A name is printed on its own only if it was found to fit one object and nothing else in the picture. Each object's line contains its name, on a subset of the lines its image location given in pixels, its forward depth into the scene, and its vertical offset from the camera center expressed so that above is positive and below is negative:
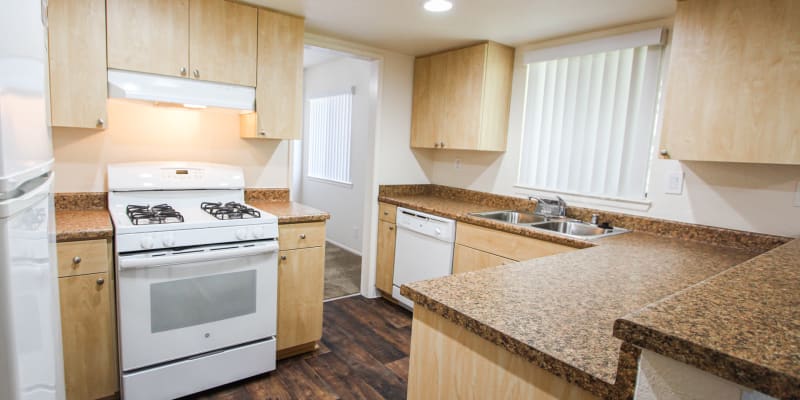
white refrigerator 0.58 -0.12
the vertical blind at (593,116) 2.52 +0.33
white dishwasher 3.00 -0.69
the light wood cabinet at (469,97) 3.09 +0.48
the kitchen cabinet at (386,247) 3.49 -0.79
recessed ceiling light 2.30 +0.85
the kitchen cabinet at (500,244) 2.38 -0.51
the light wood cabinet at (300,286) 2.48 -0.84
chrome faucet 2.87 -0.30
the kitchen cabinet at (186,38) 2.13 +0.57
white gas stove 1.93 -0.70
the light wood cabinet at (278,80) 2.58 +0.43
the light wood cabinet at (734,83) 1.72 +0.40
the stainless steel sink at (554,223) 2.65 -0.41
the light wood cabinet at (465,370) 0.91 -0.52
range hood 2.15 +0.28
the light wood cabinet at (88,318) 1.87 -0.84
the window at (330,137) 5.05 +0.17
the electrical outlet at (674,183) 2.36 -0.07
